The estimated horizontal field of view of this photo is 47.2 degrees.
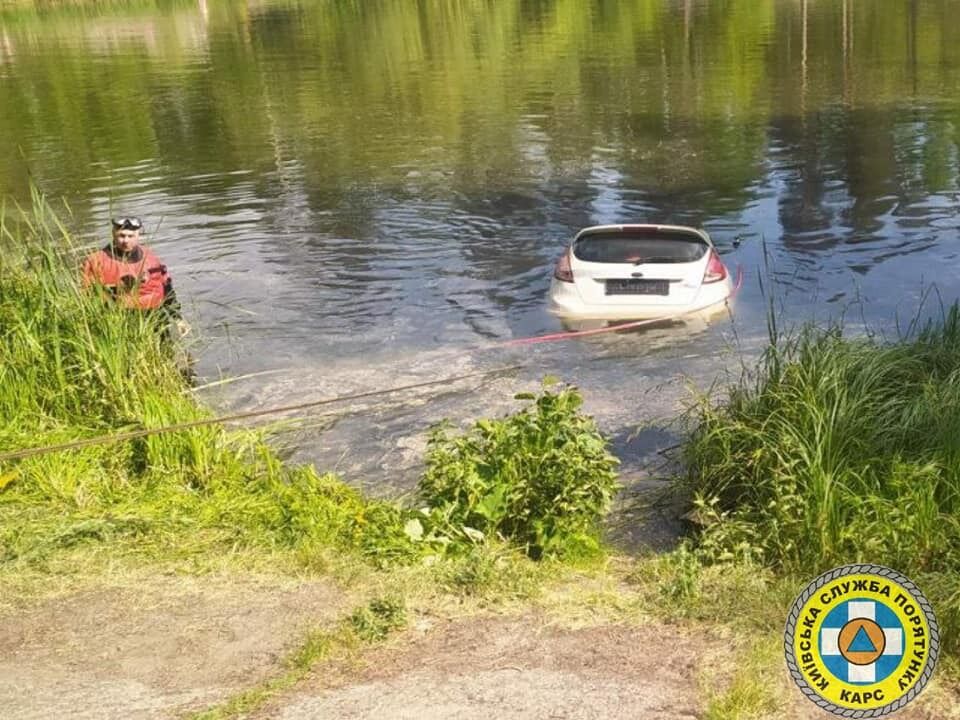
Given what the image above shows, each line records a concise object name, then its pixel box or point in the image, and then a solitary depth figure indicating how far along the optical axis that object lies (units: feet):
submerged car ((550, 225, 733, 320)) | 42.47
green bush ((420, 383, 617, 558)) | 23.67
